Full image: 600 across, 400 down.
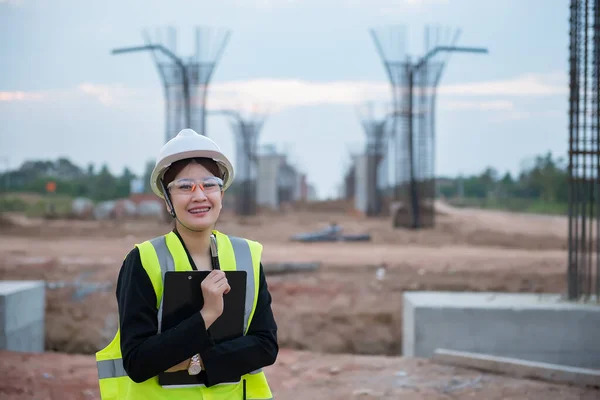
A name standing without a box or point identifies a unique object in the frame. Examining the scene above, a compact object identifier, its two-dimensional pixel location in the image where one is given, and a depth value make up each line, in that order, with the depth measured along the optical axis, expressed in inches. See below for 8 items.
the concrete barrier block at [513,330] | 252.1
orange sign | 1551.4
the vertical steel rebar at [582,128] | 281.0
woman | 75.7
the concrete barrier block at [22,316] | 272.7
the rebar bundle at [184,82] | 761.0
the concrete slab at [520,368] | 207.9
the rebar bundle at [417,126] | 825.5
